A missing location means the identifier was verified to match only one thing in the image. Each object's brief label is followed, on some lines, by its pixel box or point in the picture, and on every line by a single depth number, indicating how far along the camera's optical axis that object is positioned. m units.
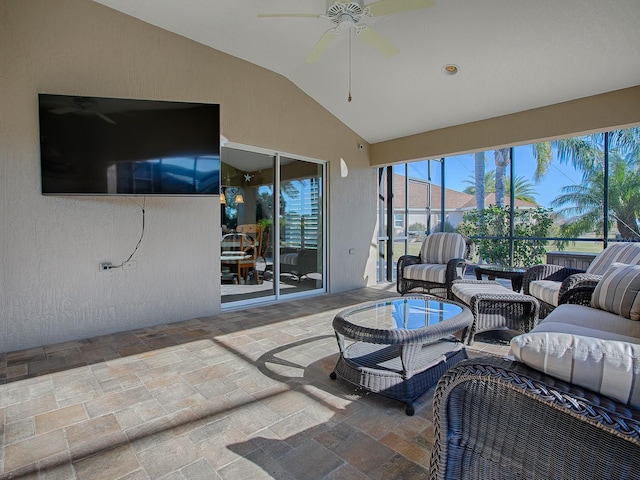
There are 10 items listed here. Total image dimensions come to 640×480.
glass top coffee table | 2.25
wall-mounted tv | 3.24
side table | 4.52
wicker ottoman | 3.31
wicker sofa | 0.88
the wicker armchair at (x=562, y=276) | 3.21
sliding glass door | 4.79
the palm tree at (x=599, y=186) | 7.75
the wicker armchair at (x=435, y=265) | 4.75
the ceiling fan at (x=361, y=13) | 2.73
